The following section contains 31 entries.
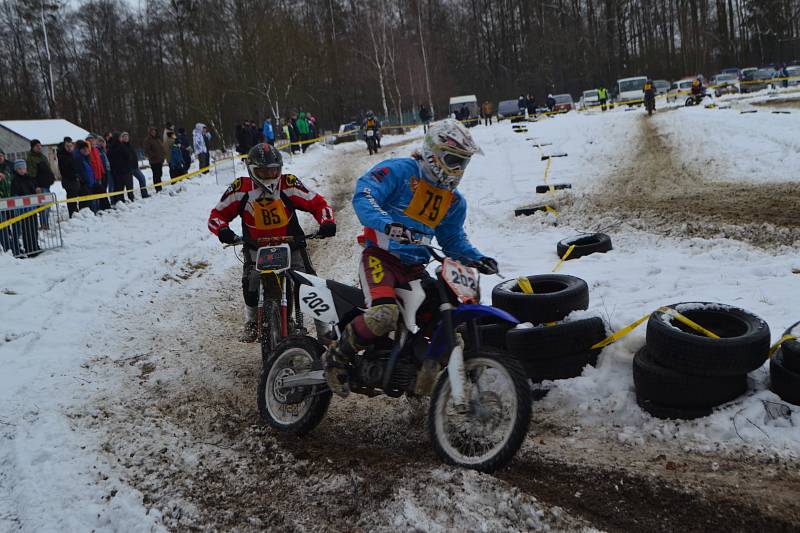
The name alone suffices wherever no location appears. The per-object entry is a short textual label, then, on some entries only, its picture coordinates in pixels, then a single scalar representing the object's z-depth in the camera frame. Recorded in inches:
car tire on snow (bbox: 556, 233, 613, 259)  366.3
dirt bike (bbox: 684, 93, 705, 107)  1375.5
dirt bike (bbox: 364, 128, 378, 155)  1067.3
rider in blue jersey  168.4
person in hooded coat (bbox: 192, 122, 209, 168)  935.0
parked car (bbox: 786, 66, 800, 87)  1653.5
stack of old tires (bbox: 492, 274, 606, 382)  211.0
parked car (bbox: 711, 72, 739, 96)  1771.3
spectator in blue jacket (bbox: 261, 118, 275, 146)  1127.6
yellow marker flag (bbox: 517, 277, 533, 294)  241.4
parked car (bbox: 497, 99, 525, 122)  1680.6
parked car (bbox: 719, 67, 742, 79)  2306.8
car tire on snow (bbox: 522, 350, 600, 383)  213.0
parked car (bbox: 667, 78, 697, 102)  1741.0
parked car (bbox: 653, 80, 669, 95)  2115.2
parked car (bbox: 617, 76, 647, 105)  1606.9
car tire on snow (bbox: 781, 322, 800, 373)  173.2
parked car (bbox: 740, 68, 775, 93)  1681.6
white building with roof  1501.0
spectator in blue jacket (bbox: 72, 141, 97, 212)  588.0
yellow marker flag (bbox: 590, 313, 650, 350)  216.8
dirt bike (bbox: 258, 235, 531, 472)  149.5
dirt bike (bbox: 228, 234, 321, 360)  231.6
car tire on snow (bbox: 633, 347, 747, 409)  179.6
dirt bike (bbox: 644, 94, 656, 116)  1142.3
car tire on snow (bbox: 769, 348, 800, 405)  171.9
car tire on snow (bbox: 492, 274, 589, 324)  226.7
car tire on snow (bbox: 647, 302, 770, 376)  176.7
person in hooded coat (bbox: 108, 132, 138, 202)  651.5
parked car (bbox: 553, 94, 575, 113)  1745.8
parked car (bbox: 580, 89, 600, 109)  1747.0
